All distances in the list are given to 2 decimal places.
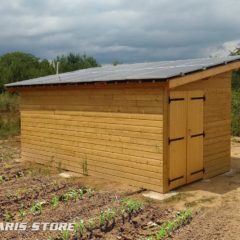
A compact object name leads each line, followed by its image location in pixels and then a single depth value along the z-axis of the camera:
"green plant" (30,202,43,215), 5.92
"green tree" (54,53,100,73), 35.31
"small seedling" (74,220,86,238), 5.04
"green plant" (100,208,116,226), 5.36
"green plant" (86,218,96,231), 5.21
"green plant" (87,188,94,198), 6.76
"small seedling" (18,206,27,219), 5.80
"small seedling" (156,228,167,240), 4.89
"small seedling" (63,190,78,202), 6.59
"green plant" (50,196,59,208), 6.23
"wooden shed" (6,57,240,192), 6.83
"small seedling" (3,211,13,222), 5.70
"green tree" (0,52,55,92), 27.36
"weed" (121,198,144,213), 5.85
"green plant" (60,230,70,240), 4.87
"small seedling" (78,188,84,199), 6.72
